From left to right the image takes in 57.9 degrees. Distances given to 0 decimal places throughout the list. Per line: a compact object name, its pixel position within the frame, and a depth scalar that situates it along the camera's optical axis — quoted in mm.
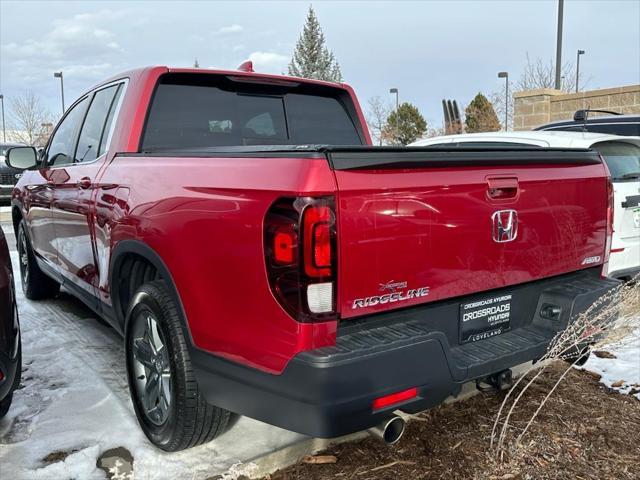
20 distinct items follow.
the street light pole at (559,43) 16562
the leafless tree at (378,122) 43219
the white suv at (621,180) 5184
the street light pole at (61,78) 40688
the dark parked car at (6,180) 15641
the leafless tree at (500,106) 37325
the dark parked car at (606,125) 7764
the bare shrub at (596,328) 2725
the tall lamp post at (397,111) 42125
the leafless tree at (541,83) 30297
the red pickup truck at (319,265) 2045
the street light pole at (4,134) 45250
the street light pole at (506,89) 33938
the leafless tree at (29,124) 41938
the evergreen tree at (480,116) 32344
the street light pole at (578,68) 31830
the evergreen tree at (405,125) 41497
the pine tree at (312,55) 52219
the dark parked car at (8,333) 2750
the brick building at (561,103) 13570
